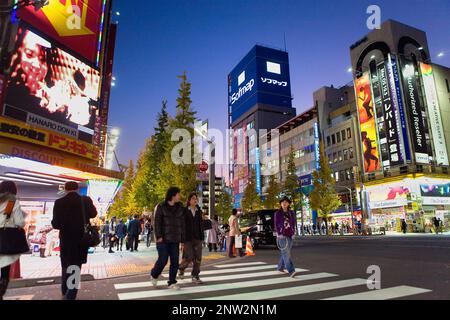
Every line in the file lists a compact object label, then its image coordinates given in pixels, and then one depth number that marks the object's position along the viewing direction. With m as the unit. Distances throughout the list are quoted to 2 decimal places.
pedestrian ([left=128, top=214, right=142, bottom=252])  16.40
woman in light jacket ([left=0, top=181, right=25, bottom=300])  4.50
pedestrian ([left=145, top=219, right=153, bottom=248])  19.07
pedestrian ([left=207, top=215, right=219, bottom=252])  14.11
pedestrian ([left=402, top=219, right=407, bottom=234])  31.39
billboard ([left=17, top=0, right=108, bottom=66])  13.38
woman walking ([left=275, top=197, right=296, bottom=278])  7.13
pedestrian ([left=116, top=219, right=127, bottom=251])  17.44
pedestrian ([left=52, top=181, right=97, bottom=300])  4.43
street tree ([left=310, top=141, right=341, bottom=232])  38.19
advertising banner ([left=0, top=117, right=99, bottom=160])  11.03
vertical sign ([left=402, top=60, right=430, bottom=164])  36.34
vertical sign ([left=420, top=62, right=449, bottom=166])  38.34
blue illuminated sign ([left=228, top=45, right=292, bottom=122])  86.88
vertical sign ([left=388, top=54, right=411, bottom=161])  36.12
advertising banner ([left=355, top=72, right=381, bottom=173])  39.81
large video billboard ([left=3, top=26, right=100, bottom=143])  11.68
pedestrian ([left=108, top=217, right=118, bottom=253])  15.83
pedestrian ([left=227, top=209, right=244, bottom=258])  12.31
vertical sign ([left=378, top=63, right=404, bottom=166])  36.72
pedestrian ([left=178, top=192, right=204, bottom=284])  6.55
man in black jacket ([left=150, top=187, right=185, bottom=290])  5.55
